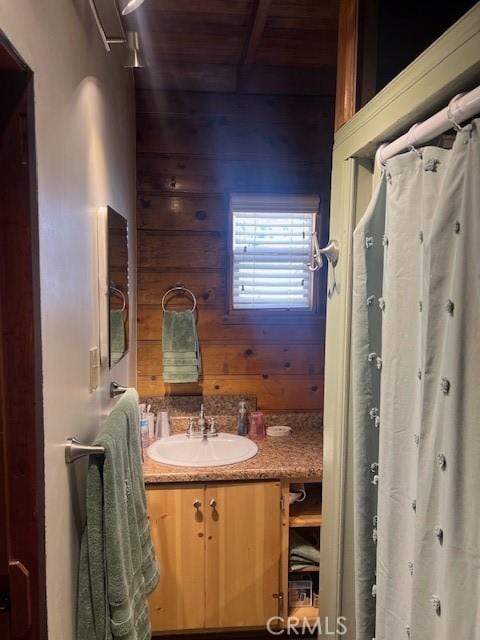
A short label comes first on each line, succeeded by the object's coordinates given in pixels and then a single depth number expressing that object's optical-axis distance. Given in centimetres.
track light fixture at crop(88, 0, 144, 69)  155
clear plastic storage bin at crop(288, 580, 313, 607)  219
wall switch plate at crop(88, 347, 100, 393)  134
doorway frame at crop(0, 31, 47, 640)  84
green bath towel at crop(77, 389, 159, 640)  114
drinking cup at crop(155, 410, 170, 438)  241
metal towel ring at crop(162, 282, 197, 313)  247
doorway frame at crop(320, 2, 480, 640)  108
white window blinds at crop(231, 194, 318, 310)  251
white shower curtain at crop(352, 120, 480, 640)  75
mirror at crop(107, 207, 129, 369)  157
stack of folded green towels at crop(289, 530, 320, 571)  214
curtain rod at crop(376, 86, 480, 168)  76
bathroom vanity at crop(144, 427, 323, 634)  203
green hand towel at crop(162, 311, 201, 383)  238
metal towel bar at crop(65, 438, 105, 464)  108
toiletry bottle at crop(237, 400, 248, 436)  245
